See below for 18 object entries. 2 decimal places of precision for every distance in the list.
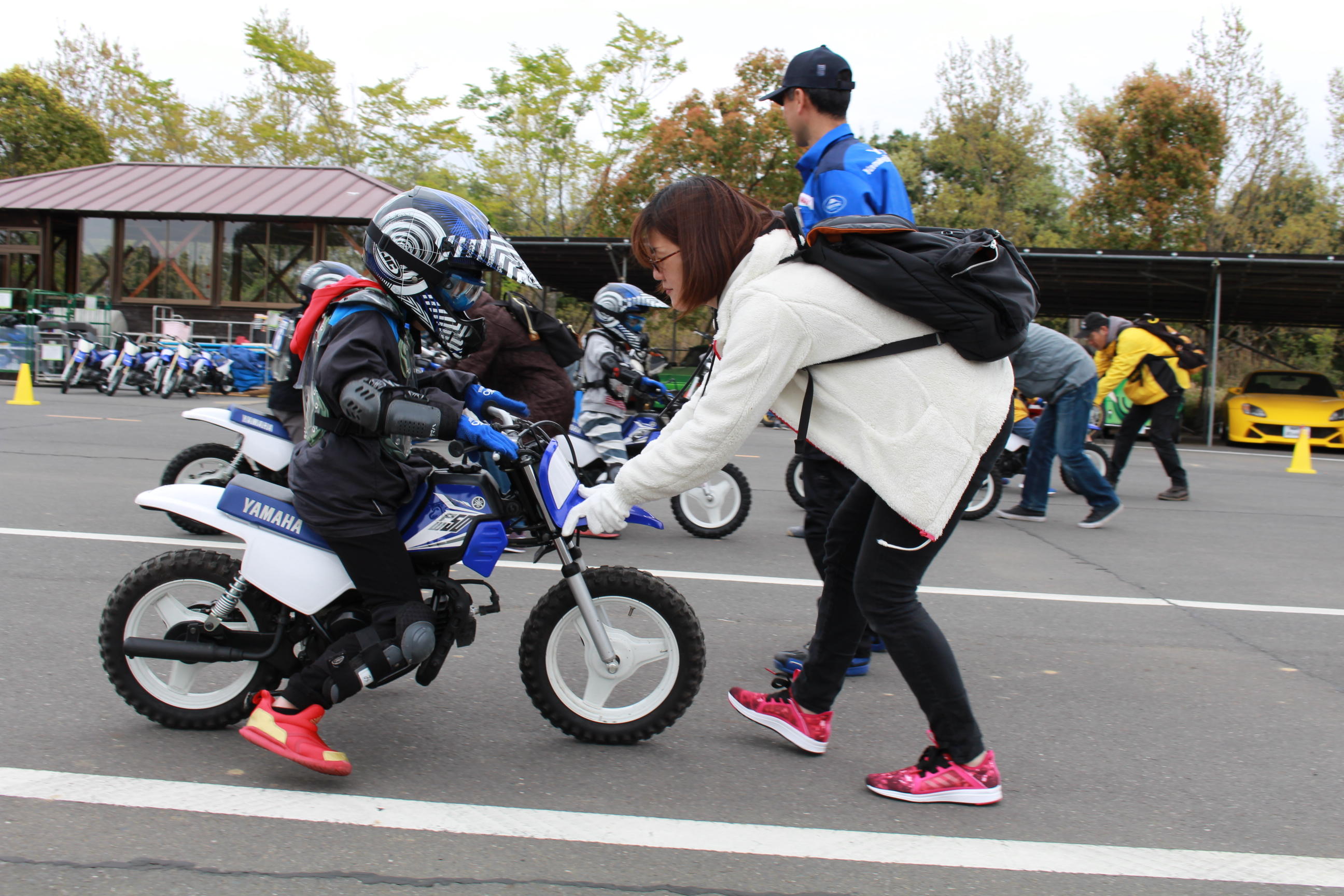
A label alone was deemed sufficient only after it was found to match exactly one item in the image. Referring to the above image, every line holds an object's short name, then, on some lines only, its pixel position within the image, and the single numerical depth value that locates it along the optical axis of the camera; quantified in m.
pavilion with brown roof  25.52
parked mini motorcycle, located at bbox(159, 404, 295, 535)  6.23
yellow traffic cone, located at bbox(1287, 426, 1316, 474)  14.12
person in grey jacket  8.55
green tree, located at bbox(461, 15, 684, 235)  33.00
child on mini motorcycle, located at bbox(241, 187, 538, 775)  3.09
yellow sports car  17.25
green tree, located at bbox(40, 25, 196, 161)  43.62
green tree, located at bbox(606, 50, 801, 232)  26.45
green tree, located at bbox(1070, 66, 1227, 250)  26.38
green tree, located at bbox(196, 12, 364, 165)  37.72
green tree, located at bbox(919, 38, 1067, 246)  35.31
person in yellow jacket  9.82
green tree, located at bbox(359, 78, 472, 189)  35.28
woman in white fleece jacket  2.91
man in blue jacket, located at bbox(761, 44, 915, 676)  4.01
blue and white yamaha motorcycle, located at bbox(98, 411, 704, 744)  3.25
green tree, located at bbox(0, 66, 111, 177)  36.66
